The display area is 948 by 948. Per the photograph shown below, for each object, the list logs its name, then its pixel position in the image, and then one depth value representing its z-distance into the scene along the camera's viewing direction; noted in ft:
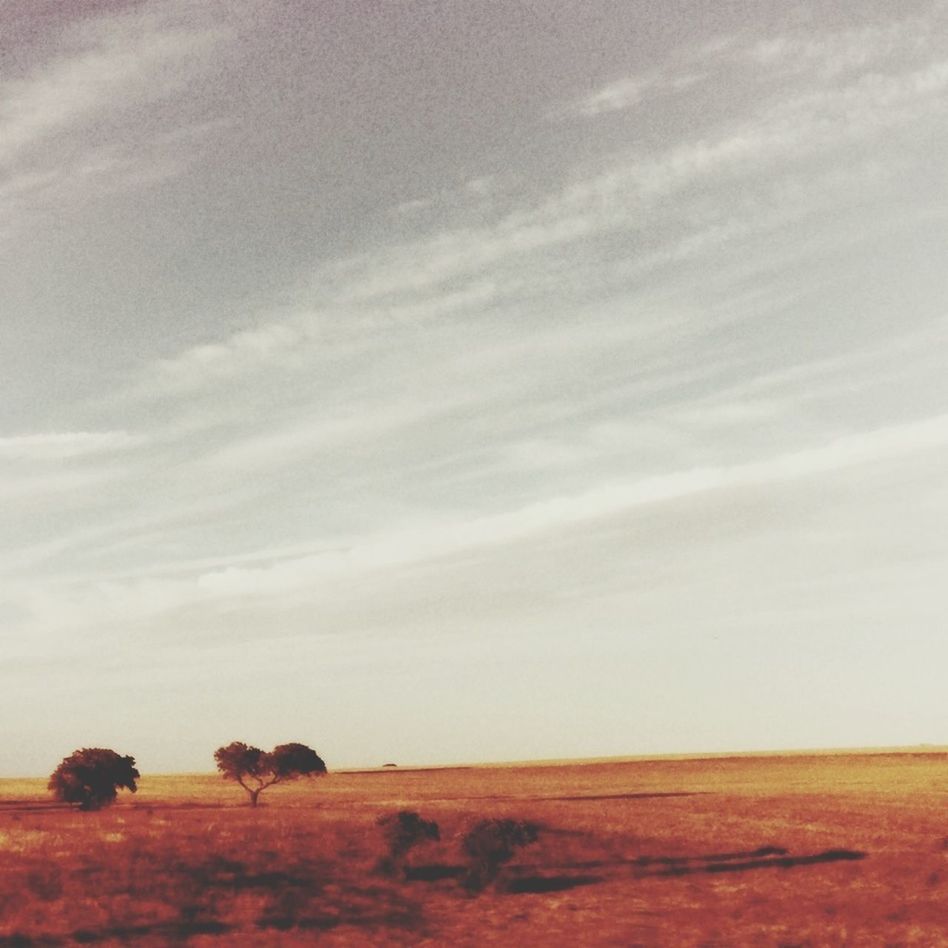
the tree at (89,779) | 237.66
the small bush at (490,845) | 129.29
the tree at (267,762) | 260.42
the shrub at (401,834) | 135.03
